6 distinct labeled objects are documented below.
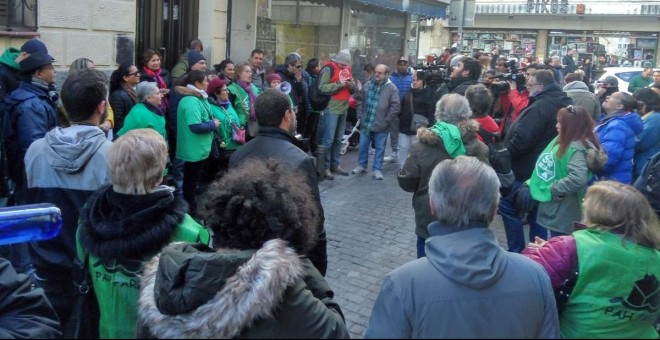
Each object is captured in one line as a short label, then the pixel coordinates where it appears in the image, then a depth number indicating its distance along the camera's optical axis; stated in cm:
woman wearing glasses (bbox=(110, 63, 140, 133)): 664
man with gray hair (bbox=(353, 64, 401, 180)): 954
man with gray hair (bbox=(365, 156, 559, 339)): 214
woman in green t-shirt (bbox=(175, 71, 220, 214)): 673
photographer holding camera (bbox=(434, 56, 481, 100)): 839
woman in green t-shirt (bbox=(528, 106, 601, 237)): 490
